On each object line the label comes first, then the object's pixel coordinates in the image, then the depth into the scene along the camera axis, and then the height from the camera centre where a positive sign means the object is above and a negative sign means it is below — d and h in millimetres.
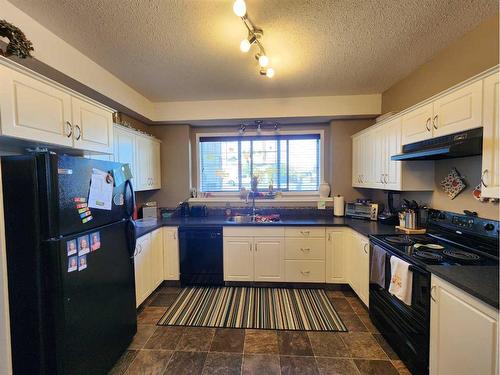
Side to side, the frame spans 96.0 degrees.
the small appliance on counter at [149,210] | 3387 -450
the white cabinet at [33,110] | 1228 +443
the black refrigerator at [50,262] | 1262 -478
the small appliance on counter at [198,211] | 3525 -481
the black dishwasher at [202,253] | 3025 -989
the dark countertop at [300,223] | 2514 -572
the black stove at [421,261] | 1514 -583
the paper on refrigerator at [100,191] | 1542 -70
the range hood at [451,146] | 1527 +235
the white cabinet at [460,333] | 1073 -828
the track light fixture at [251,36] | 1353 +1112
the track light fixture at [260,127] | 3660 +867
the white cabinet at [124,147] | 2480 +403
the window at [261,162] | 3773 +305
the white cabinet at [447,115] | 1524 +498
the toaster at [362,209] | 2960 -419
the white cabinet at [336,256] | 2896 -999
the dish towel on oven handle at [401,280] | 1605 -751
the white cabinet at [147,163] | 2988 +253
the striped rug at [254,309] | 2287 -1456
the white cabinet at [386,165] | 2297 +149
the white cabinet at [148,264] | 2454 -998
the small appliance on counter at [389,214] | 2715 -444
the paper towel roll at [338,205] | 3326 -388
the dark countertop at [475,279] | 1093 -563
